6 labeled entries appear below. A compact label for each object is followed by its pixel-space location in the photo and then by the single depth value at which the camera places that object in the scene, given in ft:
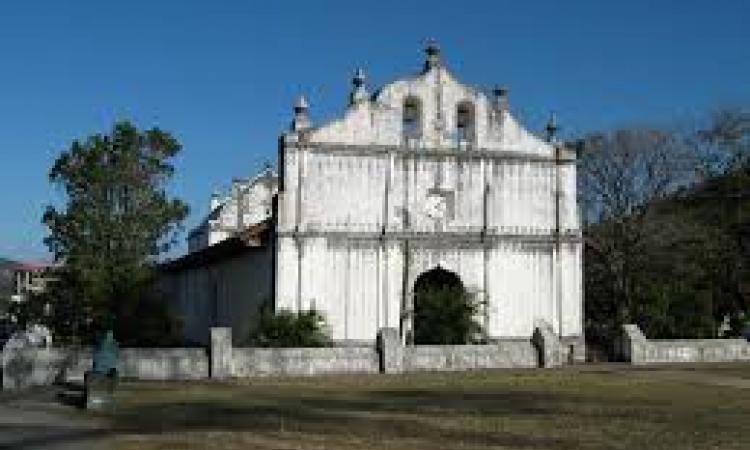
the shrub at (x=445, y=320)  124.26
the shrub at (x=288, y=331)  116.06
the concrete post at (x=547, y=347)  116.57
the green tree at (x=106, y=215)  146.61
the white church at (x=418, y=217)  126.00
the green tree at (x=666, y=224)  160.35
